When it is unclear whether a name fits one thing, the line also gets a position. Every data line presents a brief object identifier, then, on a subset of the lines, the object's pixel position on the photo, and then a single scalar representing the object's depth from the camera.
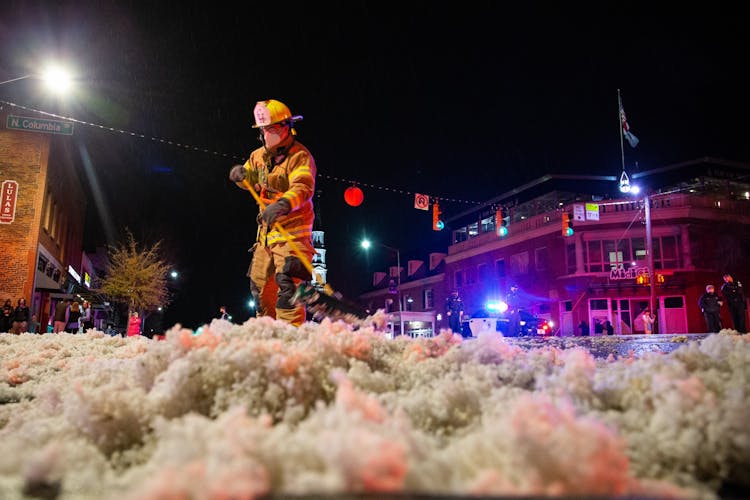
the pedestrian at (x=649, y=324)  21.86
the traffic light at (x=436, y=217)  25.45
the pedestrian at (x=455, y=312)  22.09
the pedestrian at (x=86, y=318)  19.08
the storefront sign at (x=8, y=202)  21.03
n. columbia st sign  15.04
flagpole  23.50
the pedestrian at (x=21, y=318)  14.87
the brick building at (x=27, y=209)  21.33
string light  24.96
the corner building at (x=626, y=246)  32.47
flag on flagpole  22.50
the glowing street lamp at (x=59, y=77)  13.60
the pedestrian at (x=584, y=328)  32.38
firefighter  5.03
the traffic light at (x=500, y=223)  28.72
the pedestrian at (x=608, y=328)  28.16
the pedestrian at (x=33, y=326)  16.55
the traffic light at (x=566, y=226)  28.56
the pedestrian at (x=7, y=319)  15.16
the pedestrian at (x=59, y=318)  16.56
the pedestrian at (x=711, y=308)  12.97
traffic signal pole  24.83
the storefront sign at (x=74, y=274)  35.60
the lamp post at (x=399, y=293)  50.53
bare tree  31.11
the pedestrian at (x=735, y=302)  12.50
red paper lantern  16.75
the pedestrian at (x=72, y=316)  18.42
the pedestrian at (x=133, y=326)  16.56
